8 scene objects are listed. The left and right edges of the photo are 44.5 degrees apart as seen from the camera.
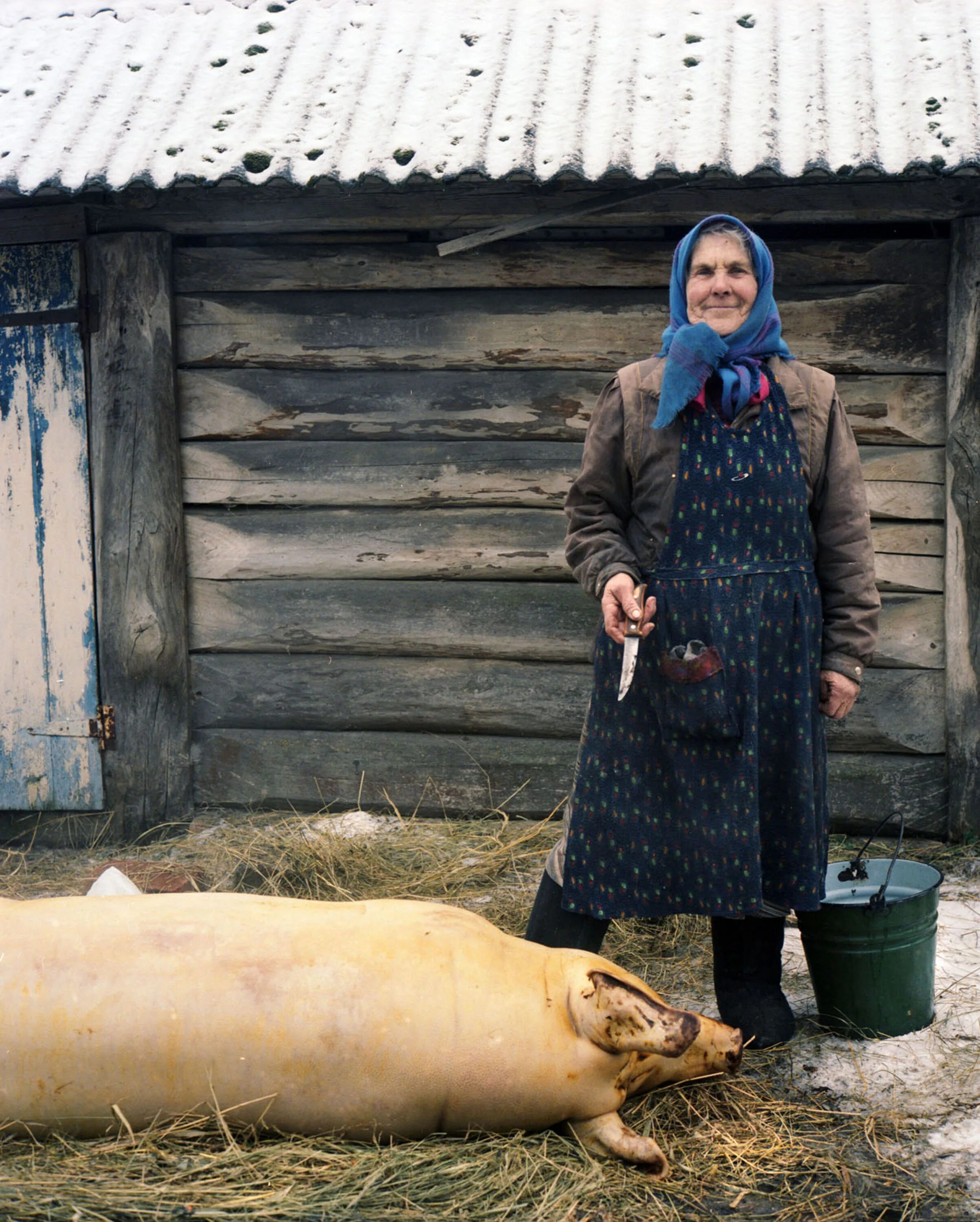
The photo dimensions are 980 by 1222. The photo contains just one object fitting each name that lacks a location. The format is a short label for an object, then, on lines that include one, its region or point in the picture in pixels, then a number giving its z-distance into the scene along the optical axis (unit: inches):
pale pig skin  92.6
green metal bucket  116.6
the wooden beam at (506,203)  166.1
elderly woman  106.5
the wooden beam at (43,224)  188.4
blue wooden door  190.9
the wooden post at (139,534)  187.0
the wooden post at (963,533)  169.2
